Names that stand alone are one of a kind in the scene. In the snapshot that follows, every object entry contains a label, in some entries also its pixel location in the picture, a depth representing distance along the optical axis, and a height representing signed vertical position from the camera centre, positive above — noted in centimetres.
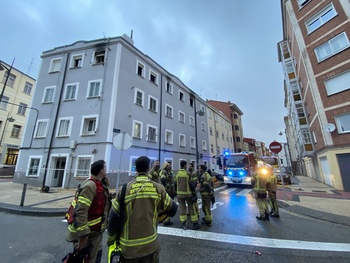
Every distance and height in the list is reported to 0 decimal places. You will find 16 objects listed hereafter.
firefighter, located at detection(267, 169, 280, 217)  646 -85
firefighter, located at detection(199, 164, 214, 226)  548 -69
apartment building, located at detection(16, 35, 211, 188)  1351 +524
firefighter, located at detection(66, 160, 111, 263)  229 -59
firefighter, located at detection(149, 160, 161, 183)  631 -1
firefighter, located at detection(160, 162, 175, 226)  642 -23
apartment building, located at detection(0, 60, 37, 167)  2327 +840
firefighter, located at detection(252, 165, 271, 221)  601 -70
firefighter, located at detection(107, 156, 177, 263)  193 -59
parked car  1698 -66
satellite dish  1291 +339
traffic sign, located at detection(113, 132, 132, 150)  743 +134
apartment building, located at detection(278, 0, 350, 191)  1270 +785
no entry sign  906 +134
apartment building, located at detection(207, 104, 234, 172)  3033 +784
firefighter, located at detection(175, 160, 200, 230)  521 -75
